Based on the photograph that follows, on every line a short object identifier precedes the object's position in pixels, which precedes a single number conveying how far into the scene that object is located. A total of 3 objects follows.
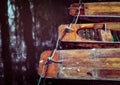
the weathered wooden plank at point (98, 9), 4.22
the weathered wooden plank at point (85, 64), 2.88
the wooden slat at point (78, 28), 3.54
